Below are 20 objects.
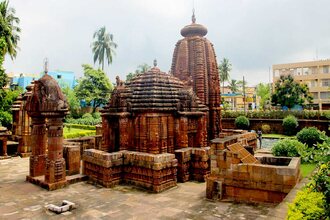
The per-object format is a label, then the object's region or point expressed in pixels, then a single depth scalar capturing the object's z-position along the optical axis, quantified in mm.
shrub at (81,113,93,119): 39569
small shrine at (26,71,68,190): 9523
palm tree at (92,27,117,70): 48531
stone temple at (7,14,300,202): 8039
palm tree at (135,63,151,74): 56688
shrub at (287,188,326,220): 3832
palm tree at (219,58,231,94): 57500
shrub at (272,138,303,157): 12478
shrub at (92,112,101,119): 40719
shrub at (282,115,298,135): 26781
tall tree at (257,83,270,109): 55434
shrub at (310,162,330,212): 3802
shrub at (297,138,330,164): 3819
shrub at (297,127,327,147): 15836
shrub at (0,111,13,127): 19991
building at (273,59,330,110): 47888
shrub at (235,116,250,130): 30328
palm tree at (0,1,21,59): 23253
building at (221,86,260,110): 63644
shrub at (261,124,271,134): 29688
